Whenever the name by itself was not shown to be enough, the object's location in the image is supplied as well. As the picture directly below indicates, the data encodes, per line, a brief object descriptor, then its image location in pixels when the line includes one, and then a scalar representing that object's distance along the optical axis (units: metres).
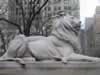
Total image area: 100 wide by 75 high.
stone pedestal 7.66
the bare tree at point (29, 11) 21.27
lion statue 8.25
